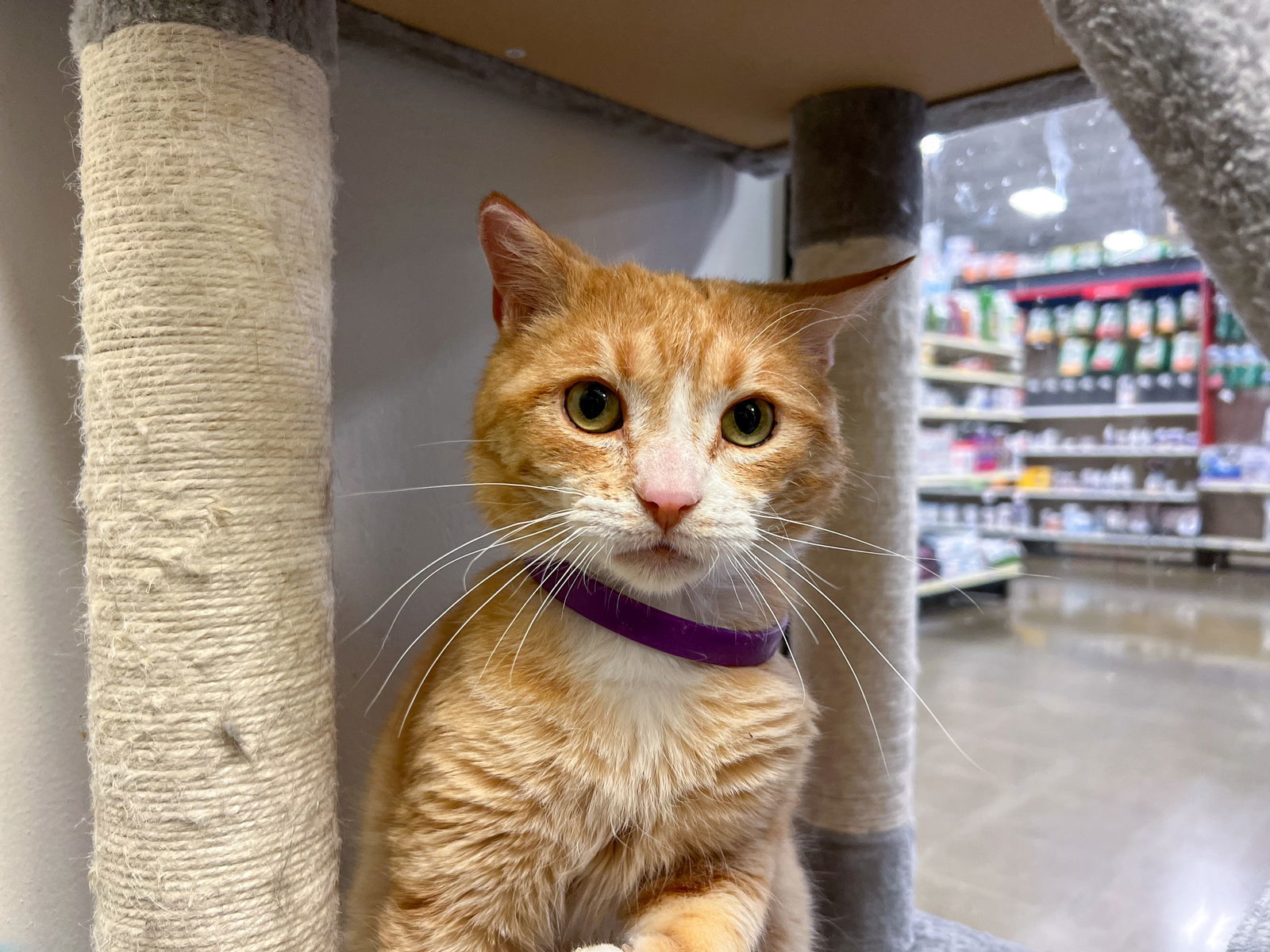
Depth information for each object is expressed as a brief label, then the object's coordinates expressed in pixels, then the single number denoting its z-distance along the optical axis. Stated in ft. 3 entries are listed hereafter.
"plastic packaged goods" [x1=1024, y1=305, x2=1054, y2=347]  16.62
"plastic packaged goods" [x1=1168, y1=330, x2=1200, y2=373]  14.43
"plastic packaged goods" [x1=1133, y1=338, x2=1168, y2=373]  15.23
